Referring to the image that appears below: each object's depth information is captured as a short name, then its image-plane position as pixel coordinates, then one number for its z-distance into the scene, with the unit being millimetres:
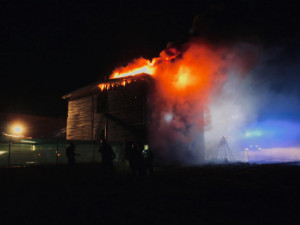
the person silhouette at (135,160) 11102
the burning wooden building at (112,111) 20172
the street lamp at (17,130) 29016
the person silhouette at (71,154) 12725
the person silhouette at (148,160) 11805
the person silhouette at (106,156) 10990
